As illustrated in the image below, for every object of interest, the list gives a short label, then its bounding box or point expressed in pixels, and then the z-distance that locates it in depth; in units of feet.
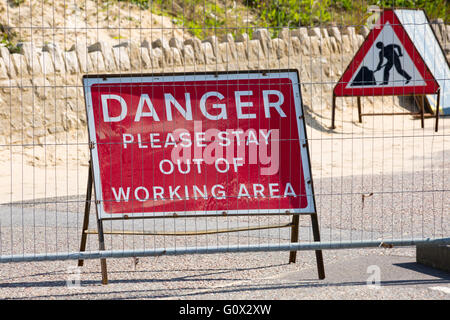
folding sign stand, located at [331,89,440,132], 96.89
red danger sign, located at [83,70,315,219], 35.91
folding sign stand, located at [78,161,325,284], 34.71
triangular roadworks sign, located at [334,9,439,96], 91.66
